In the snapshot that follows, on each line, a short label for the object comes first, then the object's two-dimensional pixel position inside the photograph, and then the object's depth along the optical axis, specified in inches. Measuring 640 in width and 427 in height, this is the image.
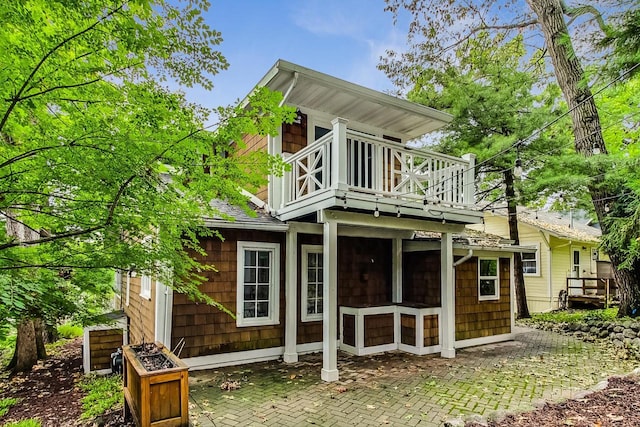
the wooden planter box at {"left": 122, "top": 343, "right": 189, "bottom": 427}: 143.8
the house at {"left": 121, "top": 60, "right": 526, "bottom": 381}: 247.8
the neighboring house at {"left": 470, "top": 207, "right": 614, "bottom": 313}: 674.3
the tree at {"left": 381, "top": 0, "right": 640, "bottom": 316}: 379.9
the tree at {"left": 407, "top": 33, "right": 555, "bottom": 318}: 446.9
